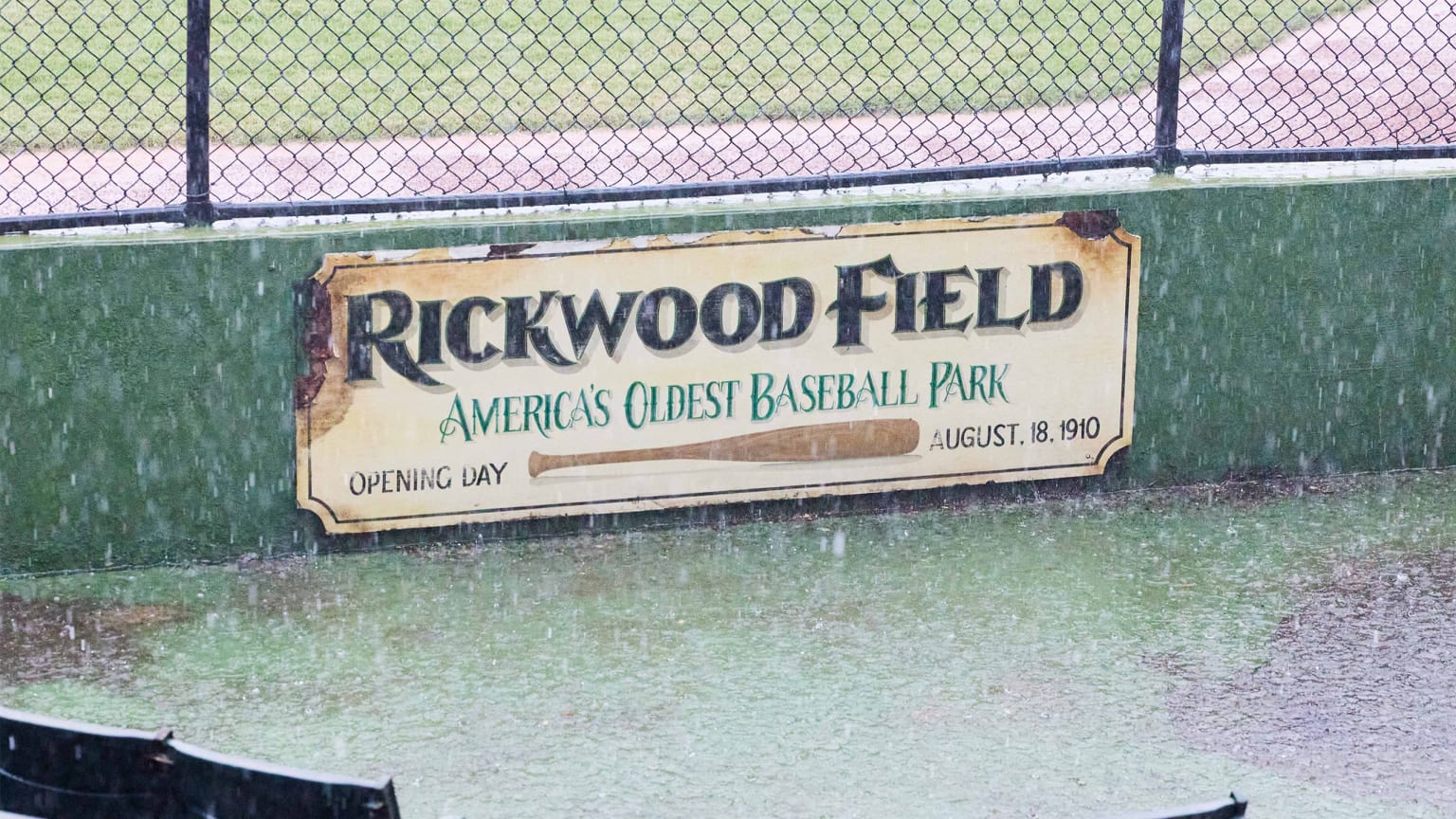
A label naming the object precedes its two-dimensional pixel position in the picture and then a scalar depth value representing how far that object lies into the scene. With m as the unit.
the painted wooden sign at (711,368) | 12.73
